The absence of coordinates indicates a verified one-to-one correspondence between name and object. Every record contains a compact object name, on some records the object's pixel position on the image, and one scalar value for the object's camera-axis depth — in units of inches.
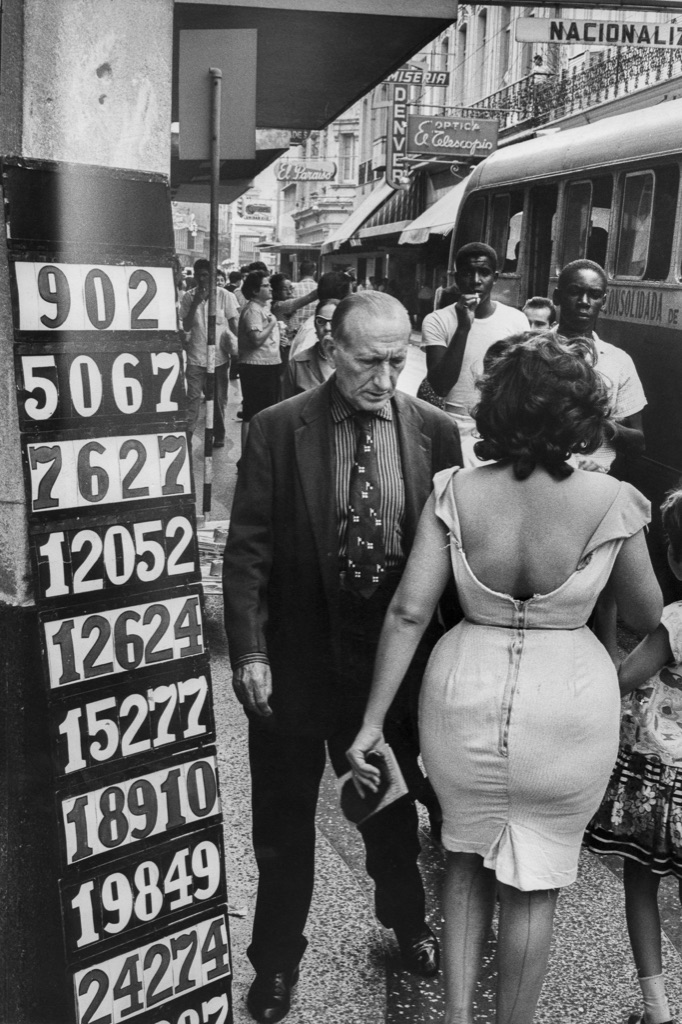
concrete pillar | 96.0
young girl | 114.4
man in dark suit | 117.4
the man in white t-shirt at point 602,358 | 211.2
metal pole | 241.1
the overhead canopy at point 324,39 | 245.6
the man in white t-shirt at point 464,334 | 222.2
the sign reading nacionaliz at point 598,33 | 474.6
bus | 349.4
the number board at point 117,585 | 96.7
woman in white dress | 101.8
